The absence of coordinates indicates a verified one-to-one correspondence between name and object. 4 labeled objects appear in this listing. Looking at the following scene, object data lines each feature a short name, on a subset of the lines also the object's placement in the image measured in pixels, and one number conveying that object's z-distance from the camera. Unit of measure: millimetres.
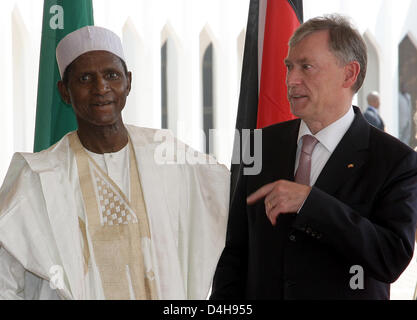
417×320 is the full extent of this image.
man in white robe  4076
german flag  4963
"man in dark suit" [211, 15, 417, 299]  3999
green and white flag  4904
